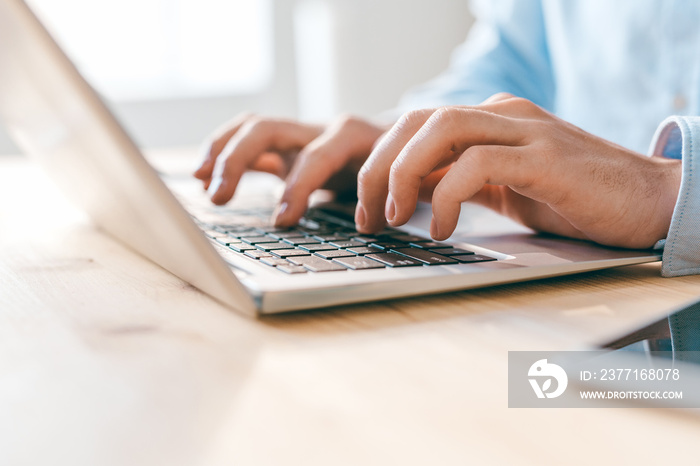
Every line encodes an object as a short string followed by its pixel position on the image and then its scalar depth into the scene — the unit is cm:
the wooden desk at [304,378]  19
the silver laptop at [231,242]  30
